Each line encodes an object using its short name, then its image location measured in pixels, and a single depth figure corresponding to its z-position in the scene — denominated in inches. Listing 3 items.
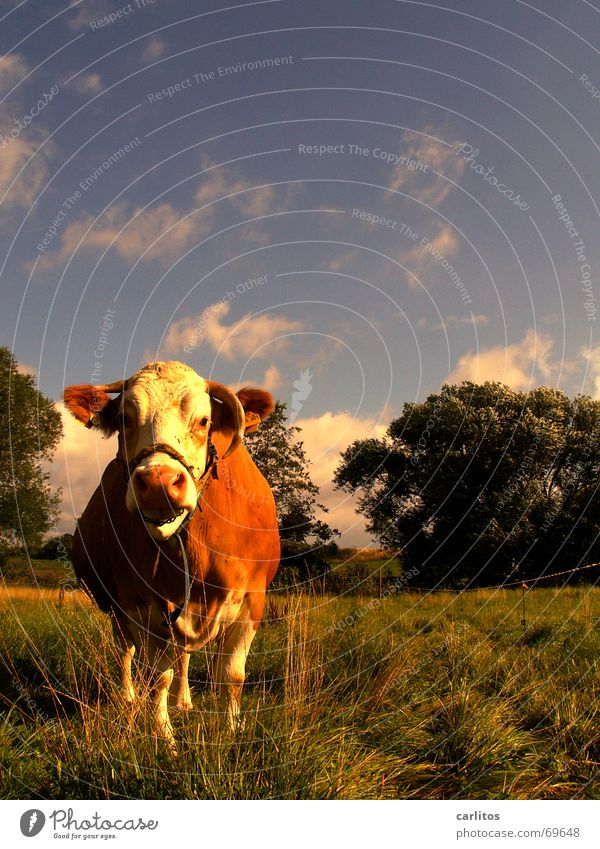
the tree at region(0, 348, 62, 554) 1306.6
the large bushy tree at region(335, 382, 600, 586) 1130.0
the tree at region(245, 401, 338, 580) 799.1
